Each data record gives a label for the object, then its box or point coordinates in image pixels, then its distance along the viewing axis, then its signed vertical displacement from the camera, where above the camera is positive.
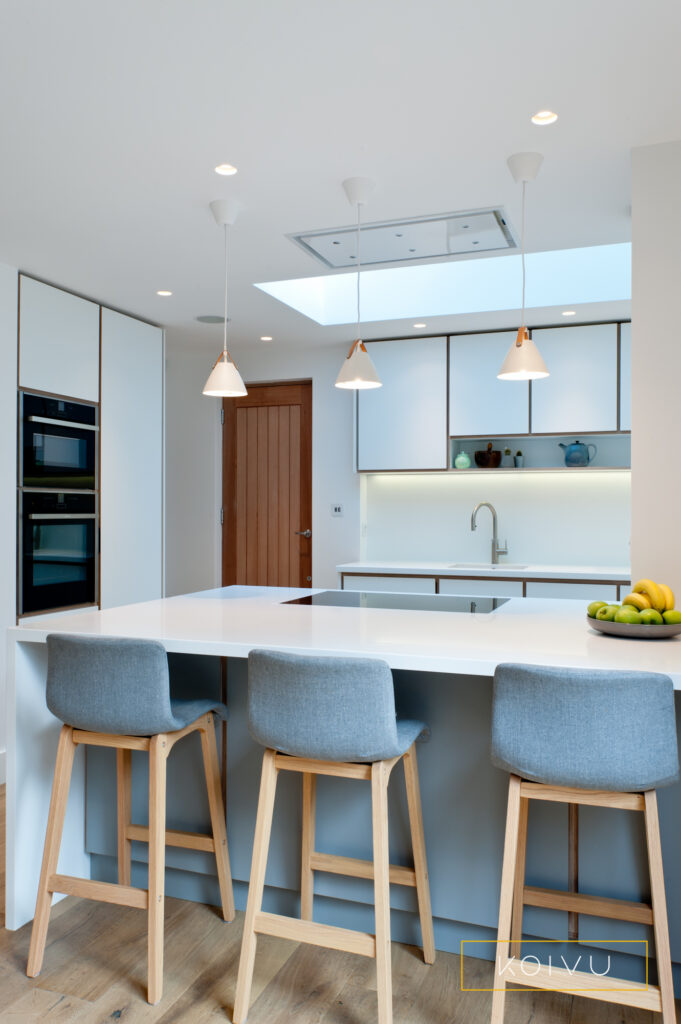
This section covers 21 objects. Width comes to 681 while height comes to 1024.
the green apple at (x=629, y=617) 2.16 -0.32
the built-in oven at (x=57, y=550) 3.91 -0.27
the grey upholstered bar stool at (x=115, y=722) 2.06 -0.61
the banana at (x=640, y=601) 2.24 -0.29
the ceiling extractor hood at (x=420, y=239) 3.20 +1.18
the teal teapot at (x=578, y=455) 4.84 +0.31
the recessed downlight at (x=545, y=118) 2.34 +1.19
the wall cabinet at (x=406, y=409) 5.12 +0.64
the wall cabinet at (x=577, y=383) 4.67 +0.75
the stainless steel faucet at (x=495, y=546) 5.22 -0.29
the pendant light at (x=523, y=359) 2.69 +0.53
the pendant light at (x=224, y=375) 3.05 +0.52
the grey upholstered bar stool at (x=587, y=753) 1.63 -0.54
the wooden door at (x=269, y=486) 5.75 +0.13
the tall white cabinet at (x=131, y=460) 4.57 +0.26
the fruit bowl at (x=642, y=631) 2.14 -0.36
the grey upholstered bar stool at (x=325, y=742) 1.82 -0.59
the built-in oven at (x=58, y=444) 3.92 +0.31
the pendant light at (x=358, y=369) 2.94 +0.53
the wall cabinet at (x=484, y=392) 4.89 +0.72
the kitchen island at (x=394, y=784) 2.04 -0.86
